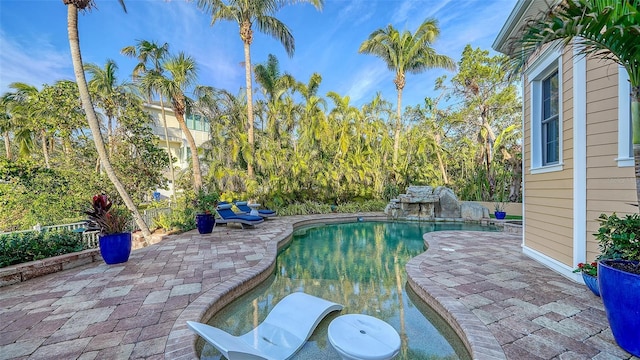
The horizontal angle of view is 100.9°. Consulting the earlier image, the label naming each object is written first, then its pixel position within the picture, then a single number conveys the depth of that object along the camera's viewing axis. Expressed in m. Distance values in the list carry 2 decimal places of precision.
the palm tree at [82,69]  6.20
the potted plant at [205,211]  7.76
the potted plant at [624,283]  2.04
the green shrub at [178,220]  8.32
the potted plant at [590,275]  3.27
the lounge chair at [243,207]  9.73
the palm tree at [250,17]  11.41
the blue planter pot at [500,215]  10.46
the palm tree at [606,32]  1.90
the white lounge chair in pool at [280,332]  2.14
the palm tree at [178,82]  10.76
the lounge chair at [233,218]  8.66
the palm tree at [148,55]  11.32
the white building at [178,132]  18.33
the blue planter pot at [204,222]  7.75
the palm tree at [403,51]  14.27
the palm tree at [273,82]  14.77
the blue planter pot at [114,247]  4.80
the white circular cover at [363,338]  2.14
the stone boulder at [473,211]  11.09
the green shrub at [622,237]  2.35
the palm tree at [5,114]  14.06
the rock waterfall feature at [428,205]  11.89
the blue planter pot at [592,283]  3.25
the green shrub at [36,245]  4.15
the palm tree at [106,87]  11.63
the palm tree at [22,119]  12.76
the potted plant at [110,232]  4.80
